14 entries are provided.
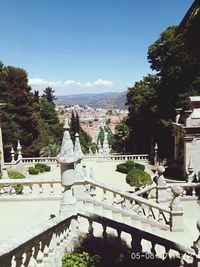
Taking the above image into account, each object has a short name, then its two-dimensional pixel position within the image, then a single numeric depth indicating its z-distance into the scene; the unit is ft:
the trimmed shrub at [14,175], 47.61
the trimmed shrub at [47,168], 78.22
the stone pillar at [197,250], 18.08
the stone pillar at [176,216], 27.66
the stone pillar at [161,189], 33.70
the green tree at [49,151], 106.05
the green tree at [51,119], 146.37
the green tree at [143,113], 90.26
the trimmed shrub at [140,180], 45.52
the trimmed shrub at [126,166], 73.30
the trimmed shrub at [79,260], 18.37
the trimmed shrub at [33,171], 74.01
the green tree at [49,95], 184.11
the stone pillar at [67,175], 21.63
